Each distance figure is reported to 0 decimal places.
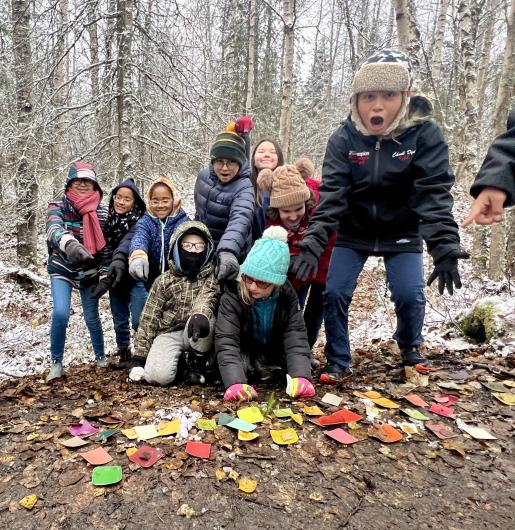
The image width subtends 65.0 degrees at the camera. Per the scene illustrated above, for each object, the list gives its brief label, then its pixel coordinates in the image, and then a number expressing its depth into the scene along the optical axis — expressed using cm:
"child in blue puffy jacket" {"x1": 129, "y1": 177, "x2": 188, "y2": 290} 406
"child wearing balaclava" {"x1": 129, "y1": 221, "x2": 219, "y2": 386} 353
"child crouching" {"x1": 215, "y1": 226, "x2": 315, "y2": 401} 302
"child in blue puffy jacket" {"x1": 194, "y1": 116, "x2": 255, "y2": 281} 359
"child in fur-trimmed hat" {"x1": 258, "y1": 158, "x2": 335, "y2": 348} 346
